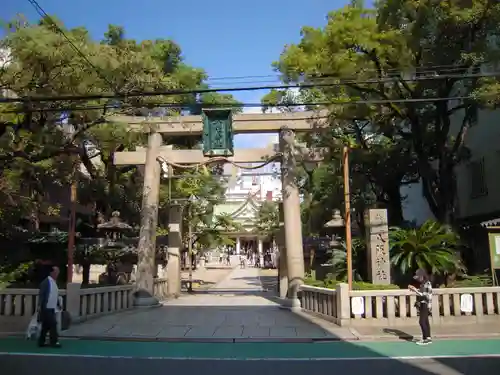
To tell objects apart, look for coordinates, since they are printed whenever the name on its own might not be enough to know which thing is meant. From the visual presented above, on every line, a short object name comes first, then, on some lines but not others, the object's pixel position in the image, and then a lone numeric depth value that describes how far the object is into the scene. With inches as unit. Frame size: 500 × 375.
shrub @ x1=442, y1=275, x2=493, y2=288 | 569.3
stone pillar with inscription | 568.7
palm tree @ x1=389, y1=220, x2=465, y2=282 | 572.1
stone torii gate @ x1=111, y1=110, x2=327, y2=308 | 671.8
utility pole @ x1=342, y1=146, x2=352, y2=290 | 511.7
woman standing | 404.2
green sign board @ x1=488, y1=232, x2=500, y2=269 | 510.9
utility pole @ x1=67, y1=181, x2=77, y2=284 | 540.7
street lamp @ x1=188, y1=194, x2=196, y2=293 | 996.2
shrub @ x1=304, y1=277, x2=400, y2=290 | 528.1
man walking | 391.2
